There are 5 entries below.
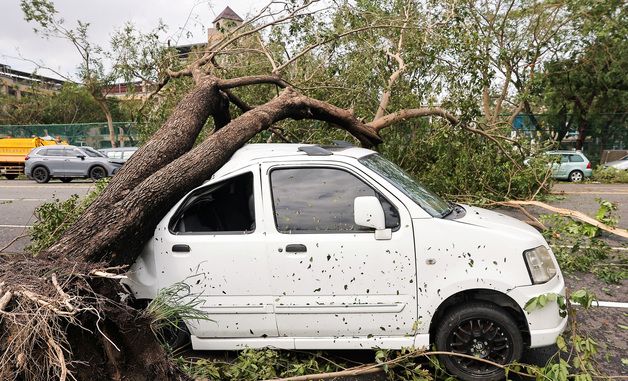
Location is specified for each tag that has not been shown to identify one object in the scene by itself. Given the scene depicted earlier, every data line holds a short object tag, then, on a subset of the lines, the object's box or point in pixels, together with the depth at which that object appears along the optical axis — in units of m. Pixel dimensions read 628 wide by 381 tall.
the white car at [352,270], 3.15
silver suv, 18.95
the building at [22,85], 34.50
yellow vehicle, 21.19
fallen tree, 2.28
